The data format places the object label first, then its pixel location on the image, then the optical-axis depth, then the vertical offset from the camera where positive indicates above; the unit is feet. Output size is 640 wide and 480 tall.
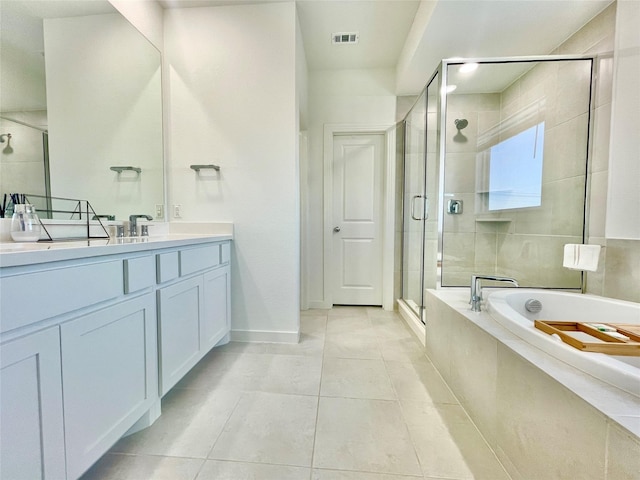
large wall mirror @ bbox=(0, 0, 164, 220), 3.60 +2.09
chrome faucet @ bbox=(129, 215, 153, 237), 5.35 -0.01
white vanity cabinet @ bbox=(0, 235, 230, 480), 2.06 -1.34
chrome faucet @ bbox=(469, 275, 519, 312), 4.70 -1.21
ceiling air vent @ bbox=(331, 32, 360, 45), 7.49 +5.65
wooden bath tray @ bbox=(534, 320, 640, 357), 2.89 -1.45
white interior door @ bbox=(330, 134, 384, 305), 9.53 +0.28
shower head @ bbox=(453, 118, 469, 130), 7.77 +3.22
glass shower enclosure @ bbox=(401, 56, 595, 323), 6.09 +1.59
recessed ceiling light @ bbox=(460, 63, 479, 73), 6.29 +4.03
